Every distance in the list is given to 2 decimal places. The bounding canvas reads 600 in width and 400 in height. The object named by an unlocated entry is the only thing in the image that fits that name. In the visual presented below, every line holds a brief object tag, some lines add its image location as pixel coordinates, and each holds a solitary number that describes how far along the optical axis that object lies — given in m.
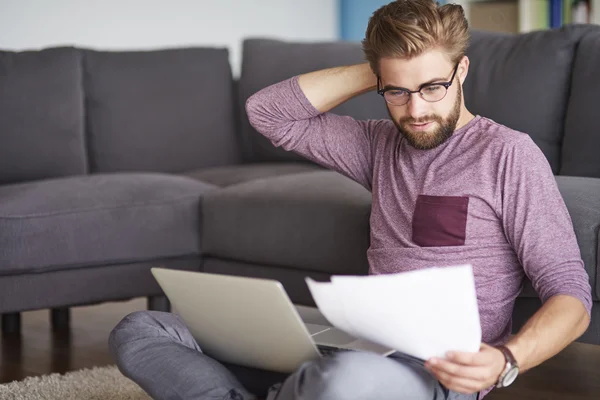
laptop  2.50
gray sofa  3.46
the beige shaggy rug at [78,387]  3.31
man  2.49
